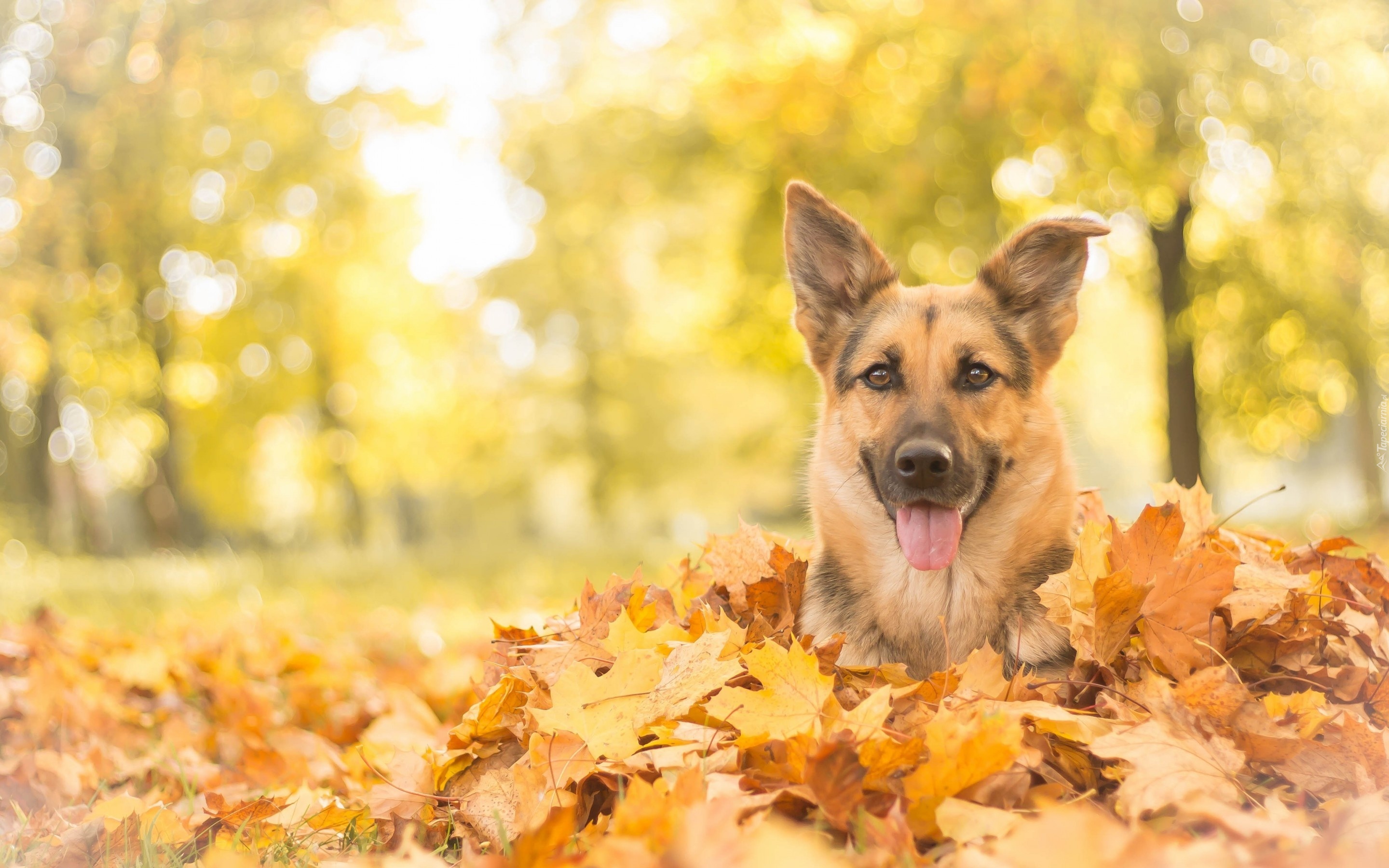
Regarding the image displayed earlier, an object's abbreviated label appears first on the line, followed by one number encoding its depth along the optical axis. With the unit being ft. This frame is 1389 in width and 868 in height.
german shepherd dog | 9.93
